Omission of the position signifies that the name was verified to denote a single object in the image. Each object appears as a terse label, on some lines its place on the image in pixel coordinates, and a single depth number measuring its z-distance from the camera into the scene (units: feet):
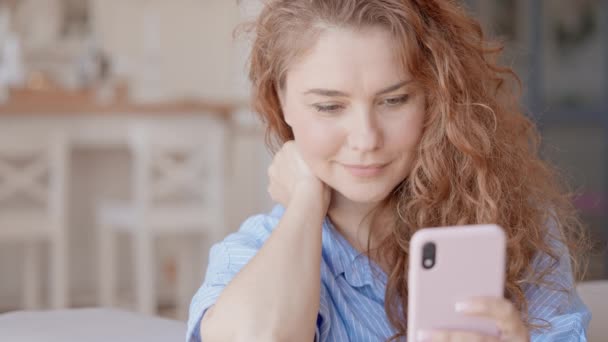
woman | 3.70
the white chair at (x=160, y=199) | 12.22
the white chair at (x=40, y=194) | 12.13
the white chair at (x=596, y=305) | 4.73
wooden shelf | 12.41
